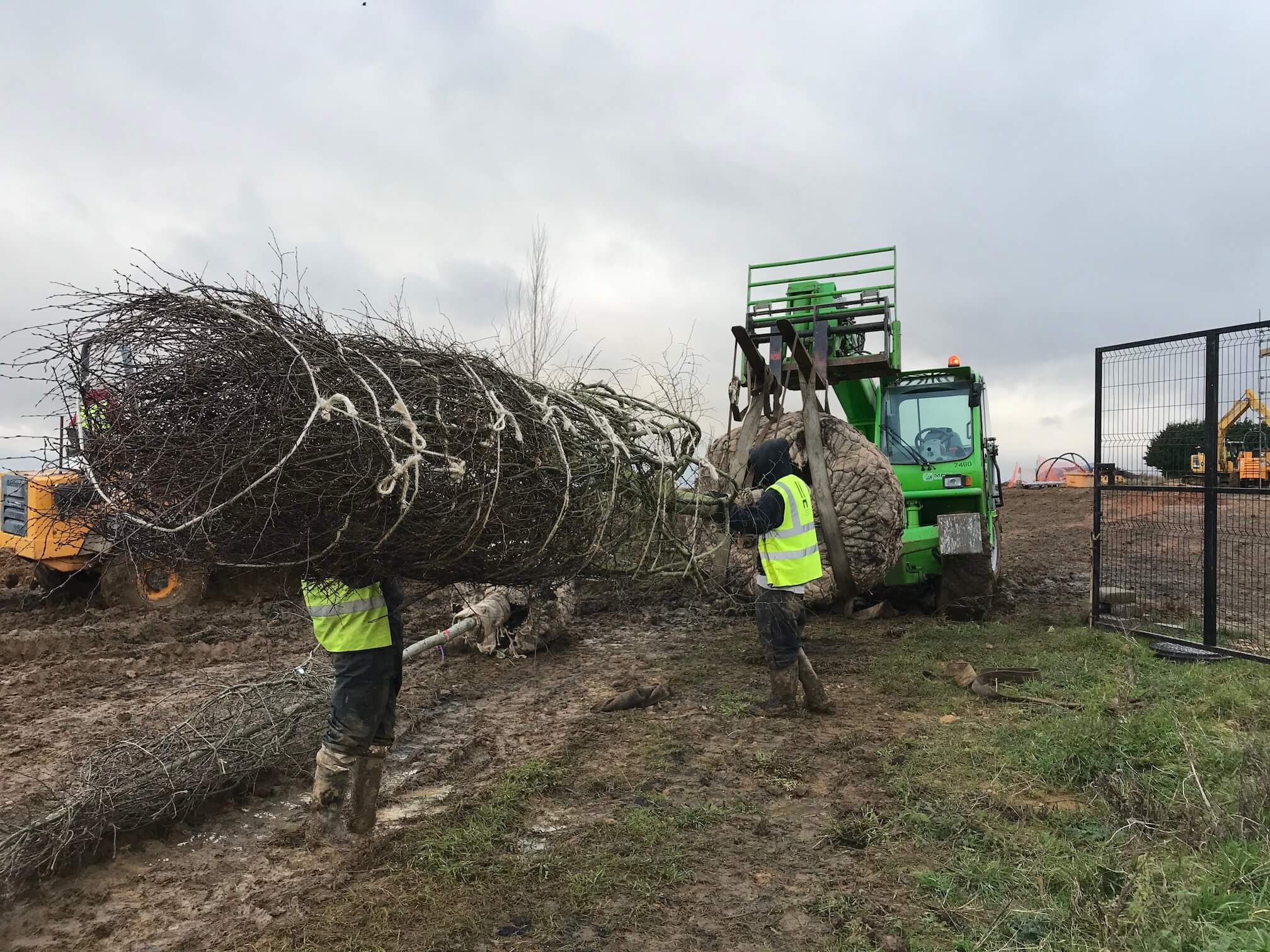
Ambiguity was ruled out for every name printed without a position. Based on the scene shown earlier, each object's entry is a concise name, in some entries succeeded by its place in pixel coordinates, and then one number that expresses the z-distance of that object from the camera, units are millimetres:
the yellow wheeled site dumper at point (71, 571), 9156
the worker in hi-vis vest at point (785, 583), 5234
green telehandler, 6914
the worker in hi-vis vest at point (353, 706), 3566
